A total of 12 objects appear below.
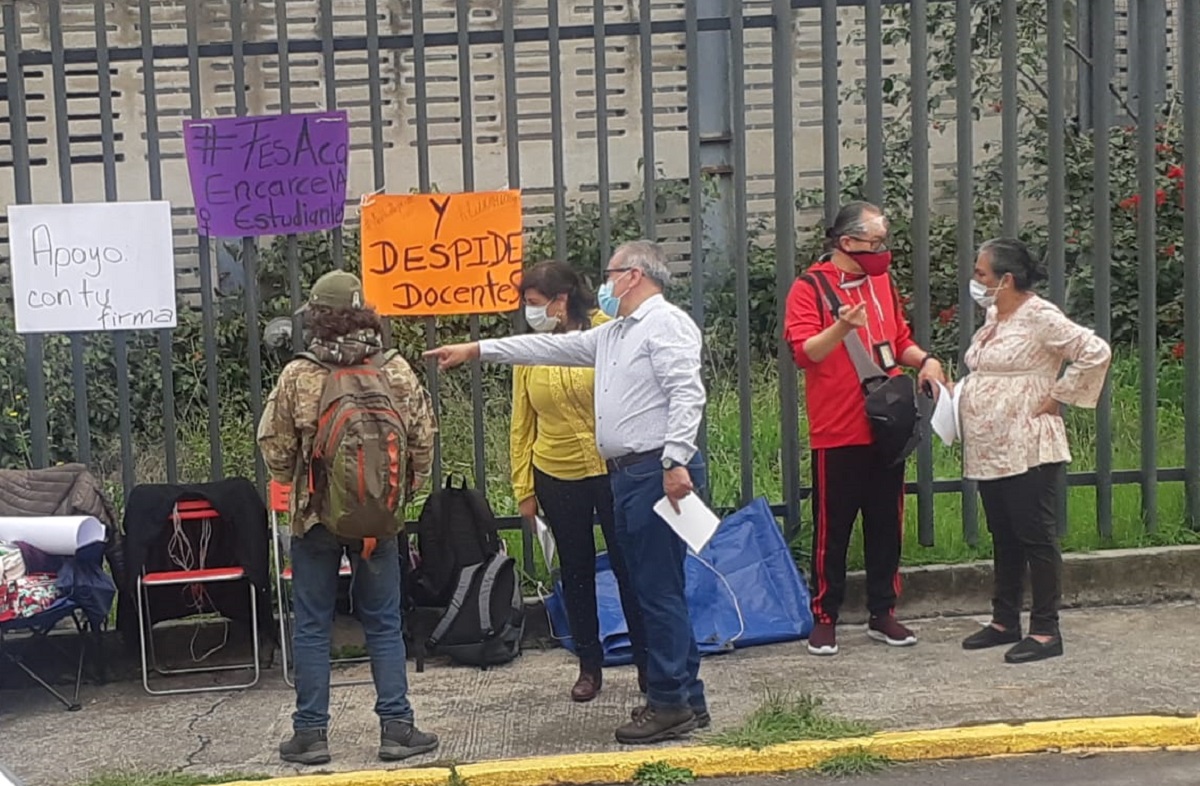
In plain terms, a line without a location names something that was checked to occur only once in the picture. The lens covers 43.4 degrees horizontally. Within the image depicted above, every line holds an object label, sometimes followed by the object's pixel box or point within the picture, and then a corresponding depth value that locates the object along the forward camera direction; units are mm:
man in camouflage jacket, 5133
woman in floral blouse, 5973
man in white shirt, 5160
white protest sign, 6398
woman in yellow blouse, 5664
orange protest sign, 6461
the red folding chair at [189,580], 6148
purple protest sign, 6441
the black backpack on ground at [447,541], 6410
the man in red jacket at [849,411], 6125
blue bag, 6480
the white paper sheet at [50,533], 5926
